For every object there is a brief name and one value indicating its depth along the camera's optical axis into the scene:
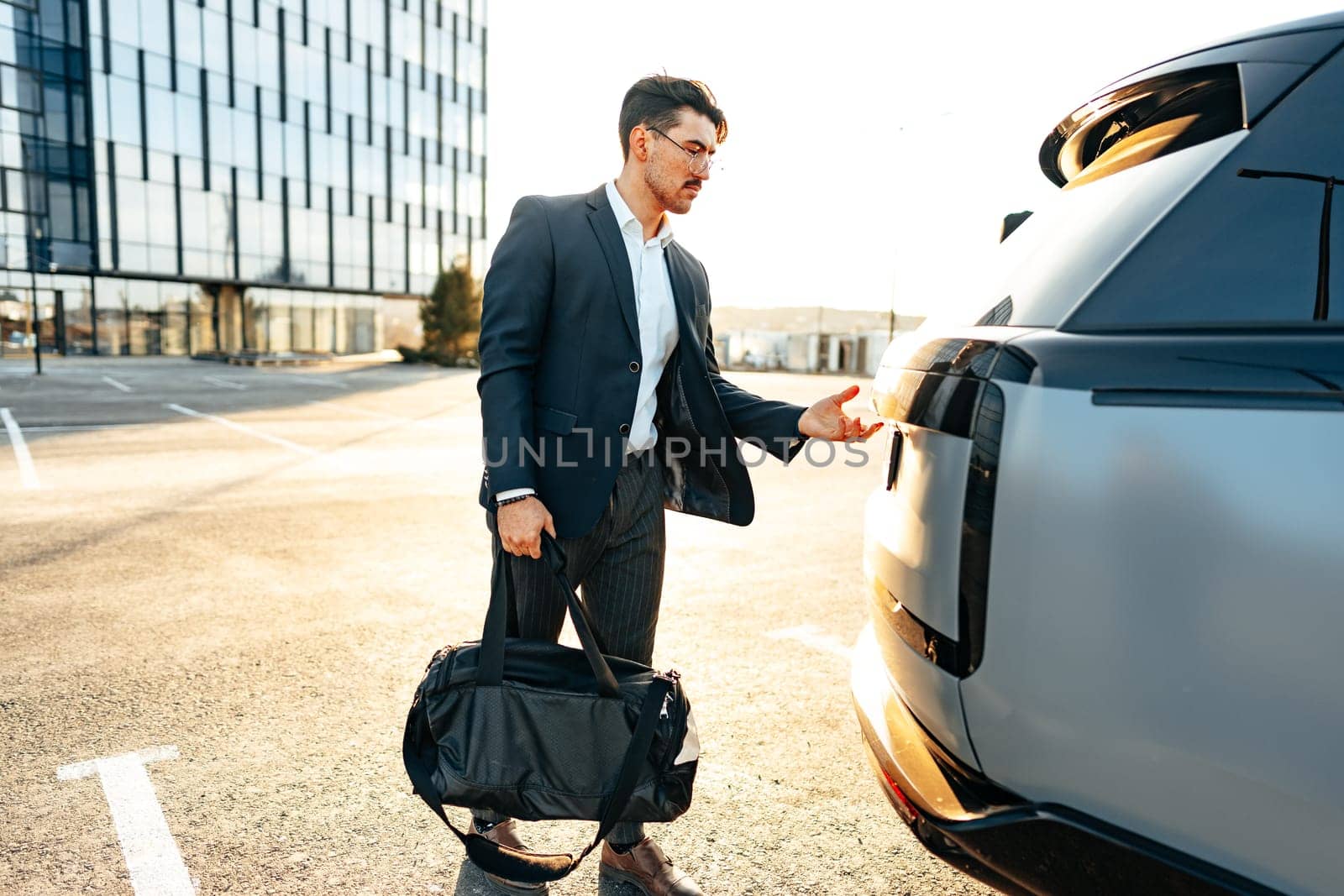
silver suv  1.25
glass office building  32.56
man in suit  2.18
